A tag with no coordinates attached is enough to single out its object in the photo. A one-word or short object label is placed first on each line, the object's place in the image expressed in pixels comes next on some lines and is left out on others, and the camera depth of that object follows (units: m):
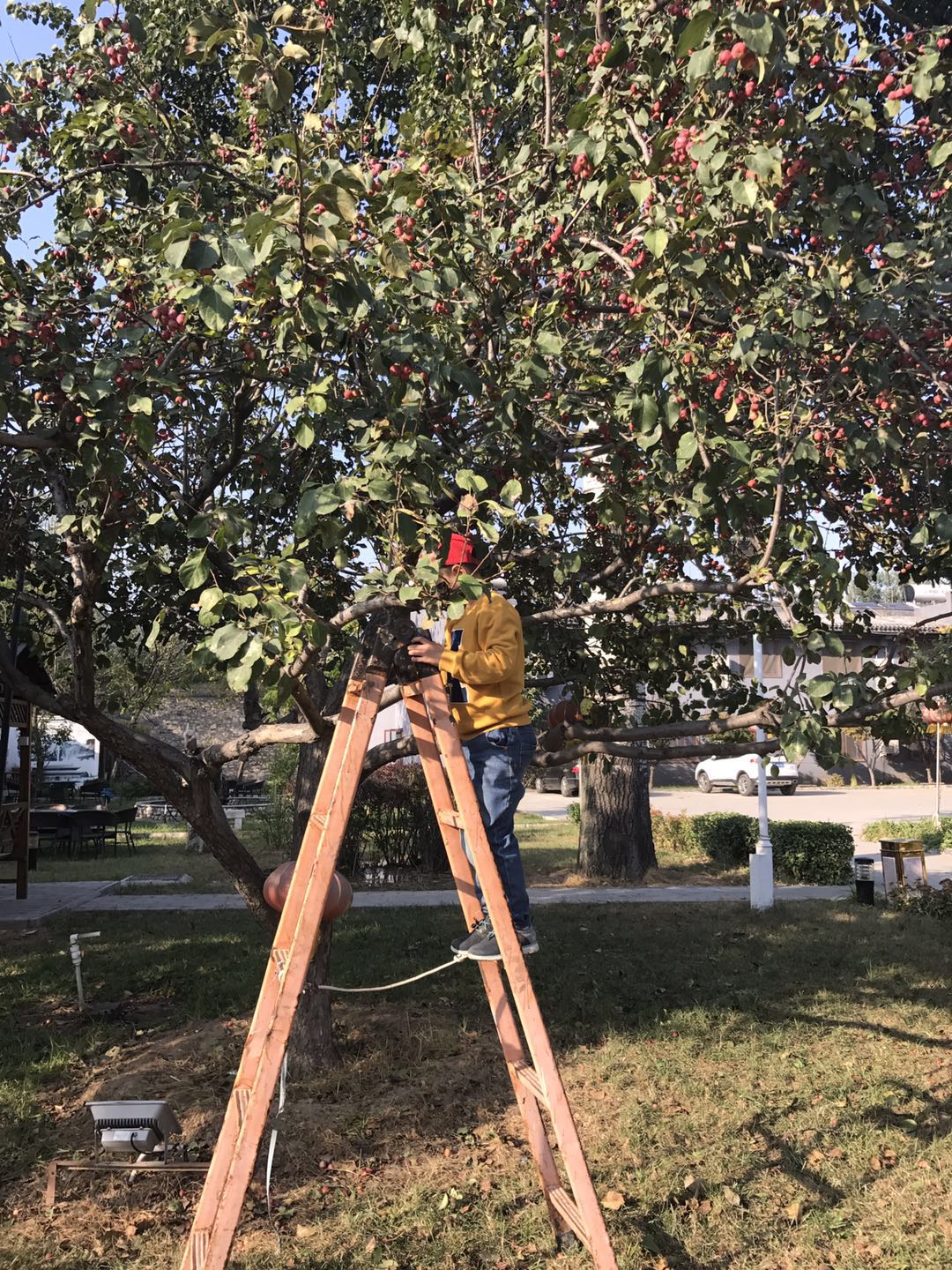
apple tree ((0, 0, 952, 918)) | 3.20
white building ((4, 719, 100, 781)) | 27.28
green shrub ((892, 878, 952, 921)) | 10.28
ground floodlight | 3.98
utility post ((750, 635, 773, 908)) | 10.53
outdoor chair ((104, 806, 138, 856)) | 16.73
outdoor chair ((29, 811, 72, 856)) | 16.14
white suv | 27.44
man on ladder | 4.05
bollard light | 10.96
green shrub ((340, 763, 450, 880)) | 12.78
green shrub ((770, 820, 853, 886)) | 12.98
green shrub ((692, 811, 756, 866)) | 14.24
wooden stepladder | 3.09
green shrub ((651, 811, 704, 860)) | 15.66
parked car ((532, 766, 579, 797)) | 28.62
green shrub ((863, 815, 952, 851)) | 16.32
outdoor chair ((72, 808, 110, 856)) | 16.08
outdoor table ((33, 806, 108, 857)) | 16.03
